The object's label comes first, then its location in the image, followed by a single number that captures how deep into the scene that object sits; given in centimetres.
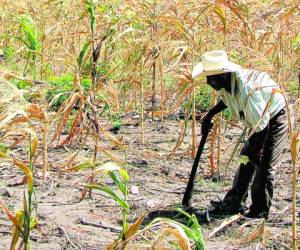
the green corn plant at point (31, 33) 662
